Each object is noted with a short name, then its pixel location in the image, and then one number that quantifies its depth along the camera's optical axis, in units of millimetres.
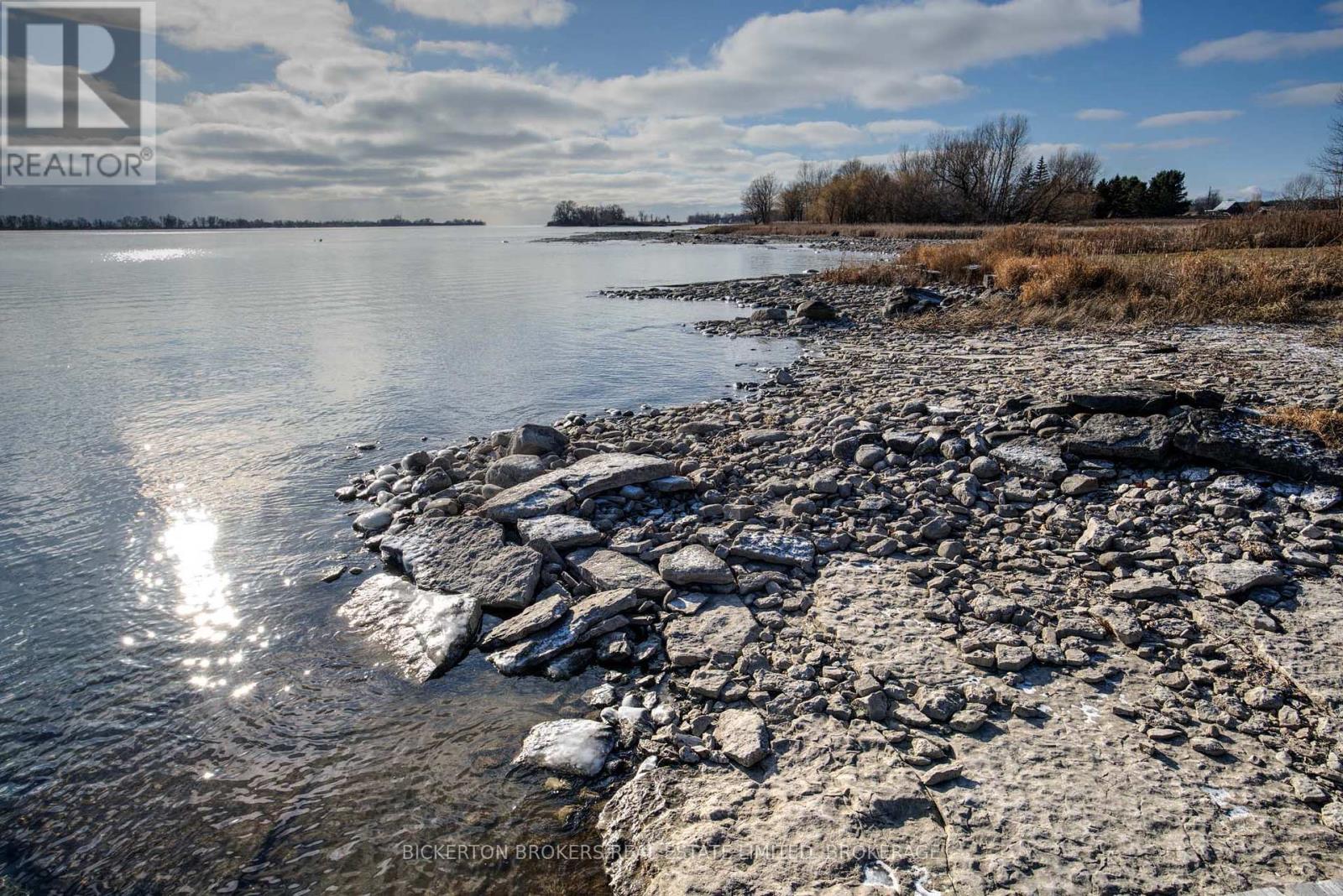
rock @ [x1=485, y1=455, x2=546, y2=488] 8531
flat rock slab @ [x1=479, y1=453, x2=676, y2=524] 7406
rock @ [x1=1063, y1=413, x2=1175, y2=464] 7043
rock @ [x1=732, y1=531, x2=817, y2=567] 6234
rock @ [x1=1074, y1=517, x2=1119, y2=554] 5961
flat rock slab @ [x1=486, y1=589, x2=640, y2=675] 5301
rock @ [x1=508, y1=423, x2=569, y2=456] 9328
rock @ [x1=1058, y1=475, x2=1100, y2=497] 6836
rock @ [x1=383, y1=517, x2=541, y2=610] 6234
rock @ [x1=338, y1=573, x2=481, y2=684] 5426
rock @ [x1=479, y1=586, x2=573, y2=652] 5570
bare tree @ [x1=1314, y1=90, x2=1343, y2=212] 37781
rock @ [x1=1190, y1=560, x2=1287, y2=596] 5133
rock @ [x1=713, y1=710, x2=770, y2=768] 4043
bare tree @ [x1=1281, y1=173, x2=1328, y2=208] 36250
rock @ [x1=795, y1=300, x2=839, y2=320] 22172
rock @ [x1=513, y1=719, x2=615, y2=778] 4230
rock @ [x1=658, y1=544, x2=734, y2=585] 5961
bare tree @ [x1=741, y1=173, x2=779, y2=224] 143625
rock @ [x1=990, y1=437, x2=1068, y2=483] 7207
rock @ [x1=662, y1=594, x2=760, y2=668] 5055
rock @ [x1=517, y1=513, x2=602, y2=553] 6758
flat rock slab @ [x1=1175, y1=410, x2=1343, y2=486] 6379
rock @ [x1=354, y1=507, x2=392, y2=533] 7855
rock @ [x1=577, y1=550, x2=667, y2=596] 5973
